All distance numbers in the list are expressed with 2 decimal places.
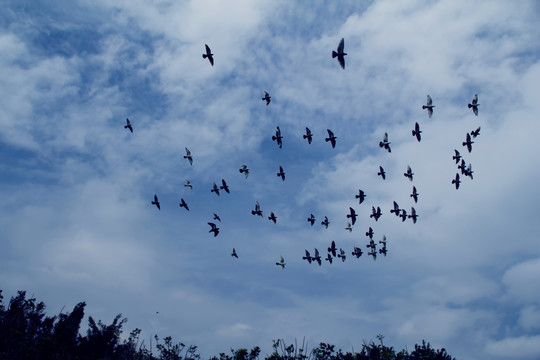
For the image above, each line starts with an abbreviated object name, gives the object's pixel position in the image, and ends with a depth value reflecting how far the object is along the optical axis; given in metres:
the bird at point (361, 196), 33.79
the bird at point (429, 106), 28.66
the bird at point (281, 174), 33.00
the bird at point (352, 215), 34.19
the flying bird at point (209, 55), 26.88
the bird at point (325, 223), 34.72
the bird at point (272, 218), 35.50
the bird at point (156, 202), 32.05
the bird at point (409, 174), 33.09
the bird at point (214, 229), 32.83
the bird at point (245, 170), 32.20
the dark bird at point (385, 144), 31.59
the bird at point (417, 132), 30.16
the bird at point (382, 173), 32.59
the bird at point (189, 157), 32.19
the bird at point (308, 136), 29.88
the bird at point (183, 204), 32.47
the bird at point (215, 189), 31.85
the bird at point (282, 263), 37.88
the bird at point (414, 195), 35.44
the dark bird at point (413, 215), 36.00
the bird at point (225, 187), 32.53
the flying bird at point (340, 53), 23.42
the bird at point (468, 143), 31.41
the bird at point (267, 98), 29.38
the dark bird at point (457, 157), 31.08
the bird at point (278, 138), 30.11
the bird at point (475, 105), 30.34
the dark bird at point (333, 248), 34.00
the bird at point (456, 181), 33.32
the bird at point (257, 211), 33.69
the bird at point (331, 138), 30.06
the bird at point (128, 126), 31.91
